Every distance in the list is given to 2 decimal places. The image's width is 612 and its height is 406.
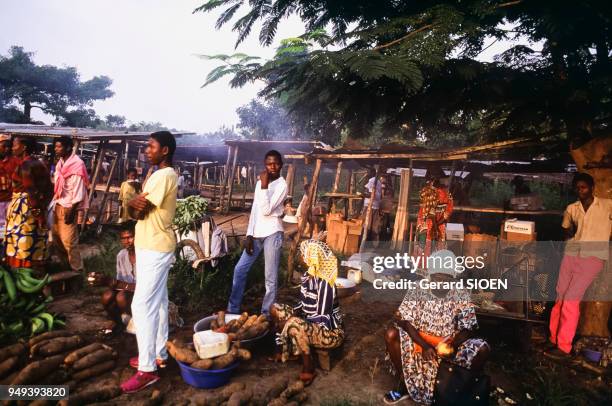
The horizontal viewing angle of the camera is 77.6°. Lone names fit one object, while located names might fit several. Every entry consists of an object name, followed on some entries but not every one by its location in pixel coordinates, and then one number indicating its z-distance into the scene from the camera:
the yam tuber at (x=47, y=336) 3.81
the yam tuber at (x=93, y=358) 3.59
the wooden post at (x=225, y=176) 14.82
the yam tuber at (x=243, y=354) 3.69
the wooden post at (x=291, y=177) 13.75
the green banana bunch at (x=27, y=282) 4.40
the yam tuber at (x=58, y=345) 3.69
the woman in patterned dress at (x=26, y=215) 4.48
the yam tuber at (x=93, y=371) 3.55
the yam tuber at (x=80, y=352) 3.61
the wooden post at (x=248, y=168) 23.48
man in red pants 4.41
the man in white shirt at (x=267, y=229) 4.75
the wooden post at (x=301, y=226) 6.80
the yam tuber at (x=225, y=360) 3.52
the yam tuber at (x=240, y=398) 3.23
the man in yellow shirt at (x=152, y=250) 3.36
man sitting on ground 4.51
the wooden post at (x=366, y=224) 8.87
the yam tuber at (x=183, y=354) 3.51
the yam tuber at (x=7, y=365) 3.36
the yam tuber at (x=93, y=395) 3.04
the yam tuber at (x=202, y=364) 3.46
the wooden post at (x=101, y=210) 9.74
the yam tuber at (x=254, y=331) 4.05
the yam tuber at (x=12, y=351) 3.47
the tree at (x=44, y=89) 24.88
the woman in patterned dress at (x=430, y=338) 3.36
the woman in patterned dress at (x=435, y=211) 7.68
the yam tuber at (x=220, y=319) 4.27
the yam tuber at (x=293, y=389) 3.47
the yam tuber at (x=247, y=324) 4.11
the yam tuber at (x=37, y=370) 3.20
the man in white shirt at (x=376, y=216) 11.06
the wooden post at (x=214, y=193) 17.39
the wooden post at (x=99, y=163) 10.08
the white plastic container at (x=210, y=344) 3.53
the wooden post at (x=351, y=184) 14.89
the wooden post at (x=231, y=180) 14.15
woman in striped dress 3.85
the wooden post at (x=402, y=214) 8.53
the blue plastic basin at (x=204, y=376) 3.48
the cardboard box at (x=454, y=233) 8.34
